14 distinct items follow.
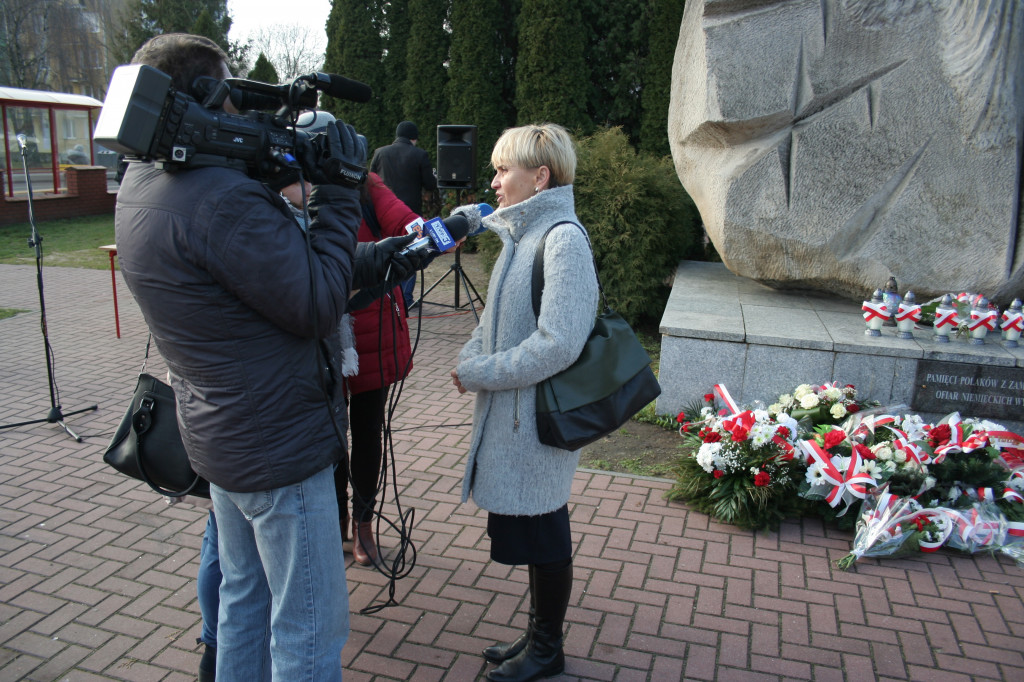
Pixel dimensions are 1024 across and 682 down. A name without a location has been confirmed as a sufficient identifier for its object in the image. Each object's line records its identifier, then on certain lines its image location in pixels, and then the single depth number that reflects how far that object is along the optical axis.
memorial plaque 4.20
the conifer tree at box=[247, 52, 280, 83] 15.28
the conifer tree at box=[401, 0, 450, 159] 11.28
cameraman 1.67
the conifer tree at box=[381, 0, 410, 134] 11.94
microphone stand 4.77
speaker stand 7.57
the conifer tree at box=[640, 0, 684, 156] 9.54
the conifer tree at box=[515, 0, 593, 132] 9.87
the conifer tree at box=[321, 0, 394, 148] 12.01
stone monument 4.58
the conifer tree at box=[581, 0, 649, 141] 10.12
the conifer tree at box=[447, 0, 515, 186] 10.66
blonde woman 2.24
